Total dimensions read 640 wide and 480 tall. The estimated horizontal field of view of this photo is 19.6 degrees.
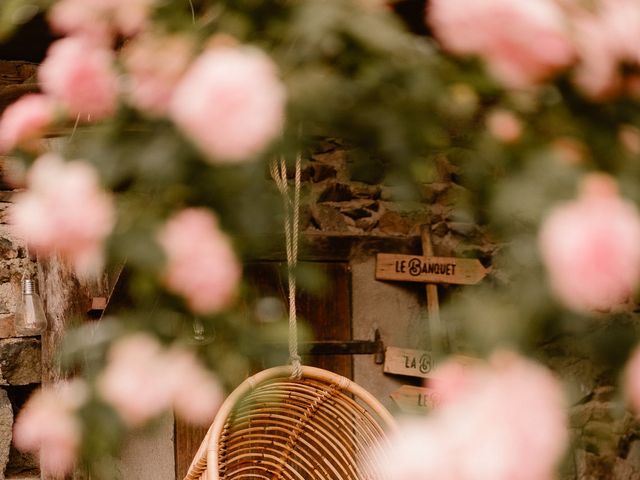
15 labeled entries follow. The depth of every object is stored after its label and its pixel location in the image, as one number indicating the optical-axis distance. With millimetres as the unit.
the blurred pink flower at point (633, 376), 2613
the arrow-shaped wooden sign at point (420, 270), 5847
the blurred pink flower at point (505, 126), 2620
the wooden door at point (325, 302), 5722
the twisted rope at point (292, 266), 3646
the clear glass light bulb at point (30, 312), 5279
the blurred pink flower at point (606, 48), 2465
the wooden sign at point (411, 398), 5816
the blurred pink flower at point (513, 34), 2362
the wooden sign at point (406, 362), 5838
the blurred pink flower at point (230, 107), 2485
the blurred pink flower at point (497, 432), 2153
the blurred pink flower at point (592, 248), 2185
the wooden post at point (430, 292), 5819
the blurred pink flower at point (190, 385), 3215
